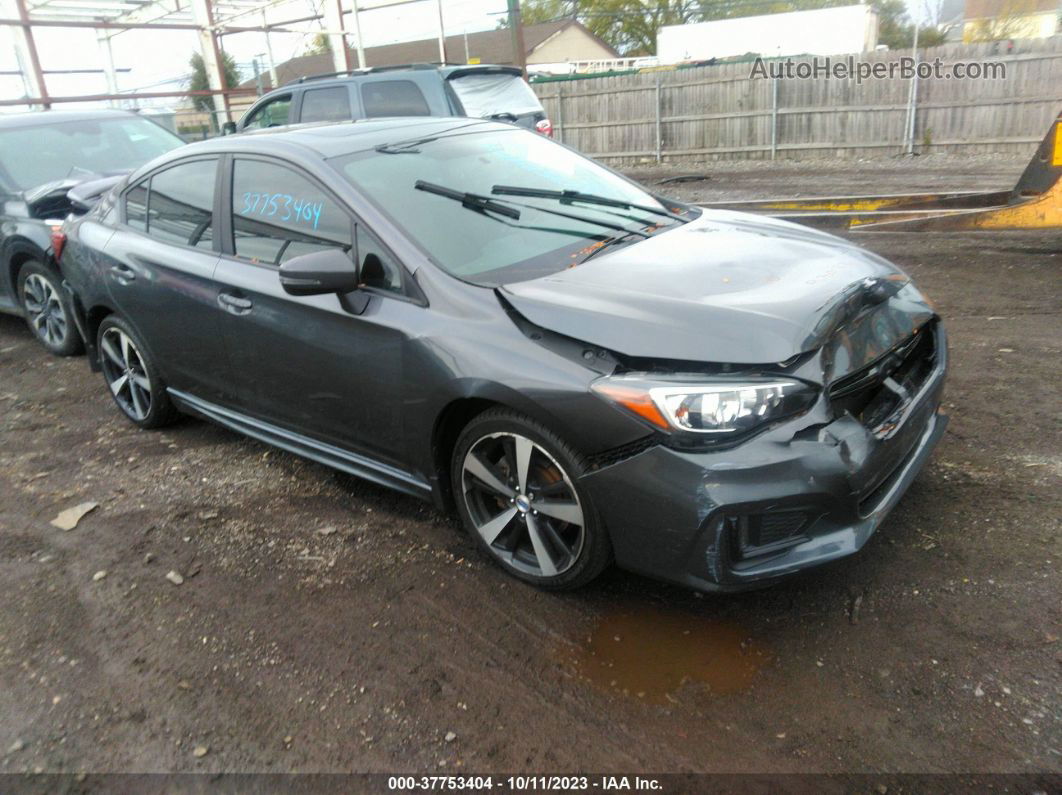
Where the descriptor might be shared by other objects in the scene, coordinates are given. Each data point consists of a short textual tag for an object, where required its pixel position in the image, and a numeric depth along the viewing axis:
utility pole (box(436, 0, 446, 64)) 22.67
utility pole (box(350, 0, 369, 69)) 19.98
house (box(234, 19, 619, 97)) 44.69
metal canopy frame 14.16
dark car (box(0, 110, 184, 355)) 6.55
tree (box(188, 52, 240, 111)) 17.72
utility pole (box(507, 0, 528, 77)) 16.94
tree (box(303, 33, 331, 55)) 29.38
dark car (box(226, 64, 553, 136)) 9.41
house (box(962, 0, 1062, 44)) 34.03
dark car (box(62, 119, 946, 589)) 2.70
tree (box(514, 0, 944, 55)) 50.75
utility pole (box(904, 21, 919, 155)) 16.62
